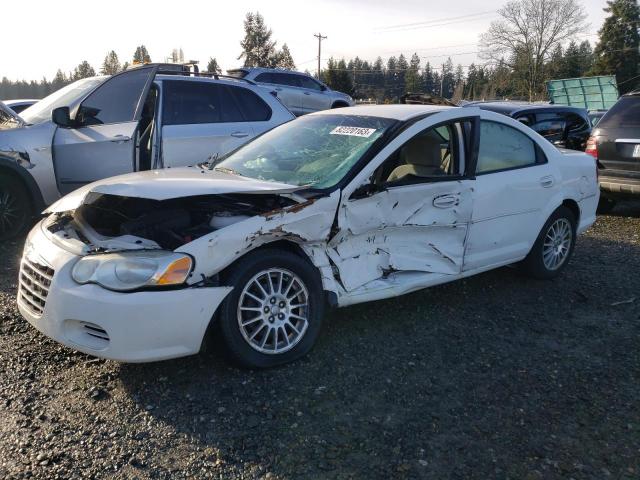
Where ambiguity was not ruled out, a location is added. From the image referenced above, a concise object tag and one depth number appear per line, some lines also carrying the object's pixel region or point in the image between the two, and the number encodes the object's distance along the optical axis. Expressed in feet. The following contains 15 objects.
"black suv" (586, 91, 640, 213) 24.68
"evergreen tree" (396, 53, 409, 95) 297.59
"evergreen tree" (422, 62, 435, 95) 298.84
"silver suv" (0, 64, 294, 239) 19.44
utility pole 221.05
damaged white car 10.22
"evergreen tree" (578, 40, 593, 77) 228.55
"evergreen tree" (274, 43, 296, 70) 224.45
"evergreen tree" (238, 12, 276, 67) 216.74
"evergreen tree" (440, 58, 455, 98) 295.28
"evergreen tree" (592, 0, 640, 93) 205.98
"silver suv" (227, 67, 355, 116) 56.29
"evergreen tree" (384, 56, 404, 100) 289.12
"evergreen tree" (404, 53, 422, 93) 273.33
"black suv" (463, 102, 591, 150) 32.27
